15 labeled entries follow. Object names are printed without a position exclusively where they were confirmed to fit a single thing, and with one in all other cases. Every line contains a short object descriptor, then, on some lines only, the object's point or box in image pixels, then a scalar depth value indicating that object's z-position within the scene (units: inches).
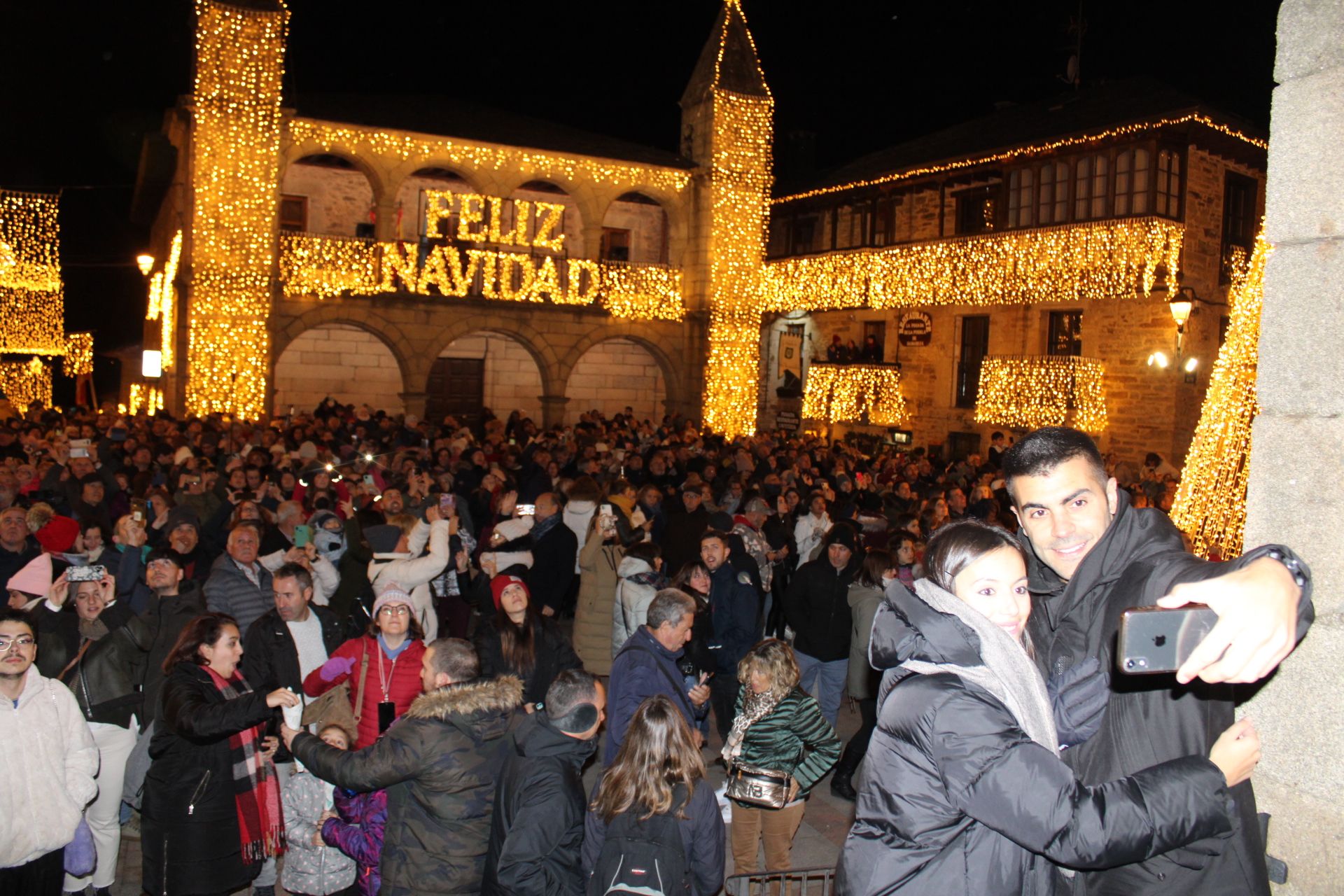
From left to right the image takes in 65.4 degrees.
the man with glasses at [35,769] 167.6
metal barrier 142.3
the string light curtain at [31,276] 918.4
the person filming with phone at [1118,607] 81.0
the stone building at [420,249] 868.0
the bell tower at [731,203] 1049.5
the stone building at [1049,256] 789.2
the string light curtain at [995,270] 782.5
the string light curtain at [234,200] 852.6
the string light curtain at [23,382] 1203.2
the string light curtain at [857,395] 1018.7
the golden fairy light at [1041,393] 837.2
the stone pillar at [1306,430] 94.8
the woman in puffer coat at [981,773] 73.6
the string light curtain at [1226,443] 235.6
